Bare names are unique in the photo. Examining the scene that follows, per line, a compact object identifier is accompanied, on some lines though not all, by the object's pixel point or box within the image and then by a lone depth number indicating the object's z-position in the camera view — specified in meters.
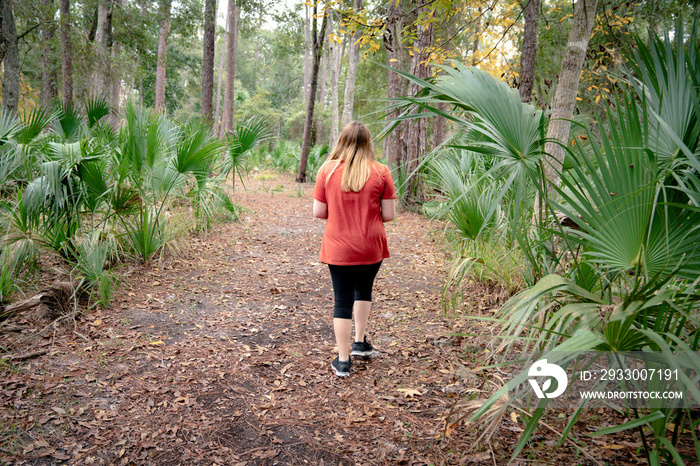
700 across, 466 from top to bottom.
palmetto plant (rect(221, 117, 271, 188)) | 6.58
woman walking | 2.99
